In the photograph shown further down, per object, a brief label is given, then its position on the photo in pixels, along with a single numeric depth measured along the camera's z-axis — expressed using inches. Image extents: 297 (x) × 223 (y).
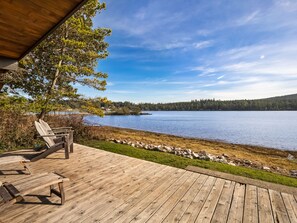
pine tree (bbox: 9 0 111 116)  301.3
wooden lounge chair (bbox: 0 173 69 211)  80.0
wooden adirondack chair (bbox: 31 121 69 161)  175.8
